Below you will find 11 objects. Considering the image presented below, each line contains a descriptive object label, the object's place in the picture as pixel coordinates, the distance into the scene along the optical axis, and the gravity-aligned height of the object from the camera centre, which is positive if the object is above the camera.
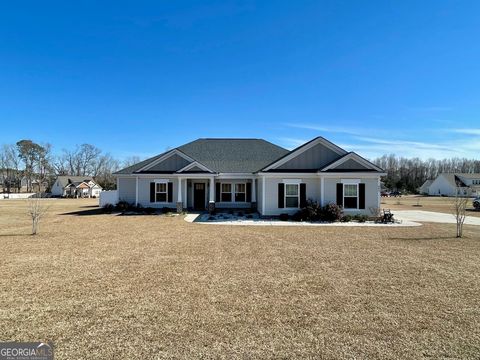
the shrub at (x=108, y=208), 24.06 -1.58
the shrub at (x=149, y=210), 23.16 -1.69
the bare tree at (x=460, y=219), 13.60 -1.51
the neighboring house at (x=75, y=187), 66.94 +0.59
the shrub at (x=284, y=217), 19.31 -1.91
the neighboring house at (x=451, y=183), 70.57 +1.03
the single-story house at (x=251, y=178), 19.91 +0.79
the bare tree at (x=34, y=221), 13.24 -1.45
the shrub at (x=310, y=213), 19.00 -1.63
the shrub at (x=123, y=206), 24.20 -1.41
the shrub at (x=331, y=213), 18.68 -1.60
